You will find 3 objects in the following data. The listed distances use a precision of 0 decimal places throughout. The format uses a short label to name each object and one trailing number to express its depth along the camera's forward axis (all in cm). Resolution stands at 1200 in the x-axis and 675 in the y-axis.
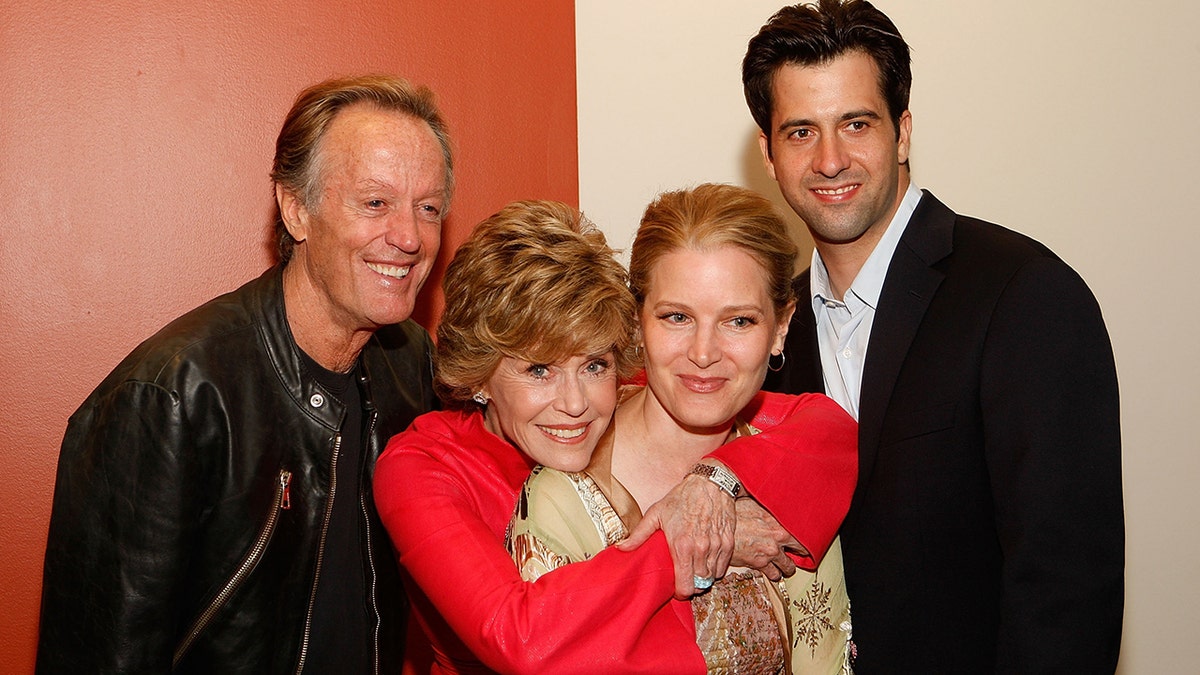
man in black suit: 191
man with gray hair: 189
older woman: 160
